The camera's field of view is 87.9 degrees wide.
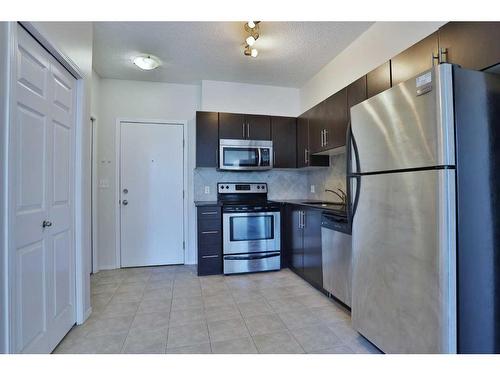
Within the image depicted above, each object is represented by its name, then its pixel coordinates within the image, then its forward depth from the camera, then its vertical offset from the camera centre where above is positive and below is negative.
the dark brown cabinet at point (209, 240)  3.25 -0.63
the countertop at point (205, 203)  3.25 -0.16
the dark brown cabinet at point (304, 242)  2.71 -0.61
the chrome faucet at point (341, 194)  3.11 -0.06
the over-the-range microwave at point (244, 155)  3.52 +0.49
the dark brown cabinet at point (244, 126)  3.55 +0.89
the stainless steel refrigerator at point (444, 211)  1.24 -0.11
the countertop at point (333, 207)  2.32 -0.19
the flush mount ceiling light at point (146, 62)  2.97 +1.50
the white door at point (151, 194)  3.63 -0.04
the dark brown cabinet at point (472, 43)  1.35 +0.81
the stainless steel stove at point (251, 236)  3.29 -0.60
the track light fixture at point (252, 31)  2.29 +1.47
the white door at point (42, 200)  1.41 -0.05
